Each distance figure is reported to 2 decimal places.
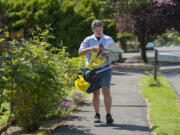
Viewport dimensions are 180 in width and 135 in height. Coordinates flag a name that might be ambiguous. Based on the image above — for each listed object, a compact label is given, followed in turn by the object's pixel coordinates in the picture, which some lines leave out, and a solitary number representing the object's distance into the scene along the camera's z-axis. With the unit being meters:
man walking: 12.30
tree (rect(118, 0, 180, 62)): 43.66
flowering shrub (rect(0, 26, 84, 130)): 8.74
